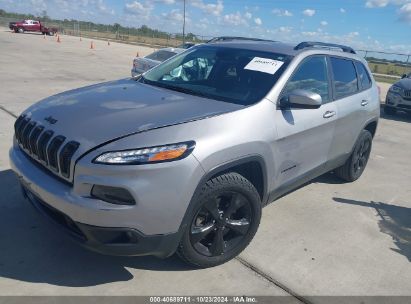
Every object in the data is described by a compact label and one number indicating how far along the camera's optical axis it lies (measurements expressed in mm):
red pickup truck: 45344
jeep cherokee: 2656
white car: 11408
